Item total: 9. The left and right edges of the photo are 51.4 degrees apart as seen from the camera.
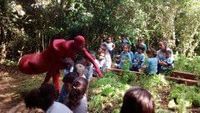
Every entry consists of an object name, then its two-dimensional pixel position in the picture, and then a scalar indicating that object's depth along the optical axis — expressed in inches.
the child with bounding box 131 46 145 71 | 215.1
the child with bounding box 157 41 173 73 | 206.5
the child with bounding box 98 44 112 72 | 210.8
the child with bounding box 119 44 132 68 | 210.3
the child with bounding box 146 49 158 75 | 191.0
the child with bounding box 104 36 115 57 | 271.4
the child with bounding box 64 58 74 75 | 142.6
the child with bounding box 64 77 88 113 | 82.4
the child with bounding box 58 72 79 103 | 85.5
